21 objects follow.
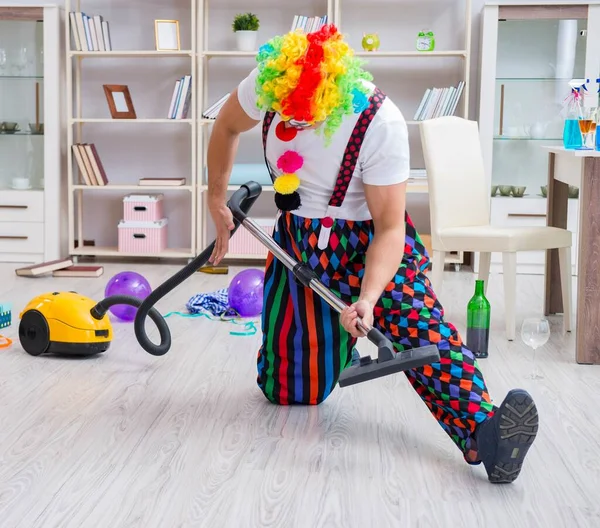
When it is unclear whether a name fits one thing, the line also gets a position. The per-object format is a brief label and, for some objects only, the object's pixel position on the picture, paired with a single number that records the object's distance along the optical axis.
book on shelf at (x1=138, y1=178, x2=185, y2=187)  5.18
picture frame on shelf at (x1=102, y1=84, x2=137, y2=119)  5.16
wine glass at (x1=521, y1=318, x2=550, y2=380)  2.80
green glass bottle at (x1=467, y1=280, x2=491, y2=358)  3.13
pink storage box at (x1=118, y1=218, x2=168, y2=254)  5.20
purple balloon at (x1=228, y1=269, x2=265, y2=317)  3.66
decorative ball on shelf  5.00
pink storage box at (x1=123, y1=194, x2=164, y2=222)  5.20
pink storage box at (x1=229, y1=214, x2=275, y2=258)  5.17
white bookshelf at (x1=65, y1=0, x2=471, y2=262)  5.06
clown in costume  1.93
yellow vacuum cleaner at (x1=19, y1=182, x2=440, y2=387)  2.68
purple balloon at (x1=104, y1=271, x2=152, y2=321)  3.58
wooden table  2.95
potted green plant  5.05
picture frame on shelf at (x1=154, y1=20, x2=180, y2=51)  5.09
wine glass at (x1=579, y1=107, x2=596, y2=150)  3.37
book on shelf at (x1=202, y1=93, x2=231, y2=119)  5.11
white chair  3.42
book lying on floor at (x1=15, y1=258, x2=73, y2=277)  4.62
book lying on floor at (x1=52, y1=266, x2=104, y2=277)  4.72
